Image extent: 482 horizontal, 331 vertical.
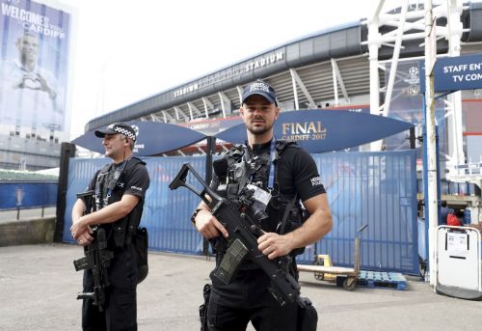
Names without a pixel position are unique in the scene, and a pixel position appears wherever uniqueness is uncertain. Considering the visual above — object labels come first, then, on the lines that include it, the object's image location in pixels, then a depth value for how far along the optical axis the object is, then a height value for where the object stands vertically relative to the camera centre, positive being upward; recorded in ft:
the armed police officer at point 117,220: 7.70 -0.81
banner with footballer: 144.77 +56.47
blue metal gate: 19.13 -0.83
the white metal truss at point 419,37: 59.82 +30.10
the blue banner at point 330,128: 20.07 +4.28
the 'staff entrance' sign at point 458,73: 17.44 +6.83
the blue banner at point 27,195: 27.04 -0.79
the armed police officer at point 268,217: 5.42 -0.44
